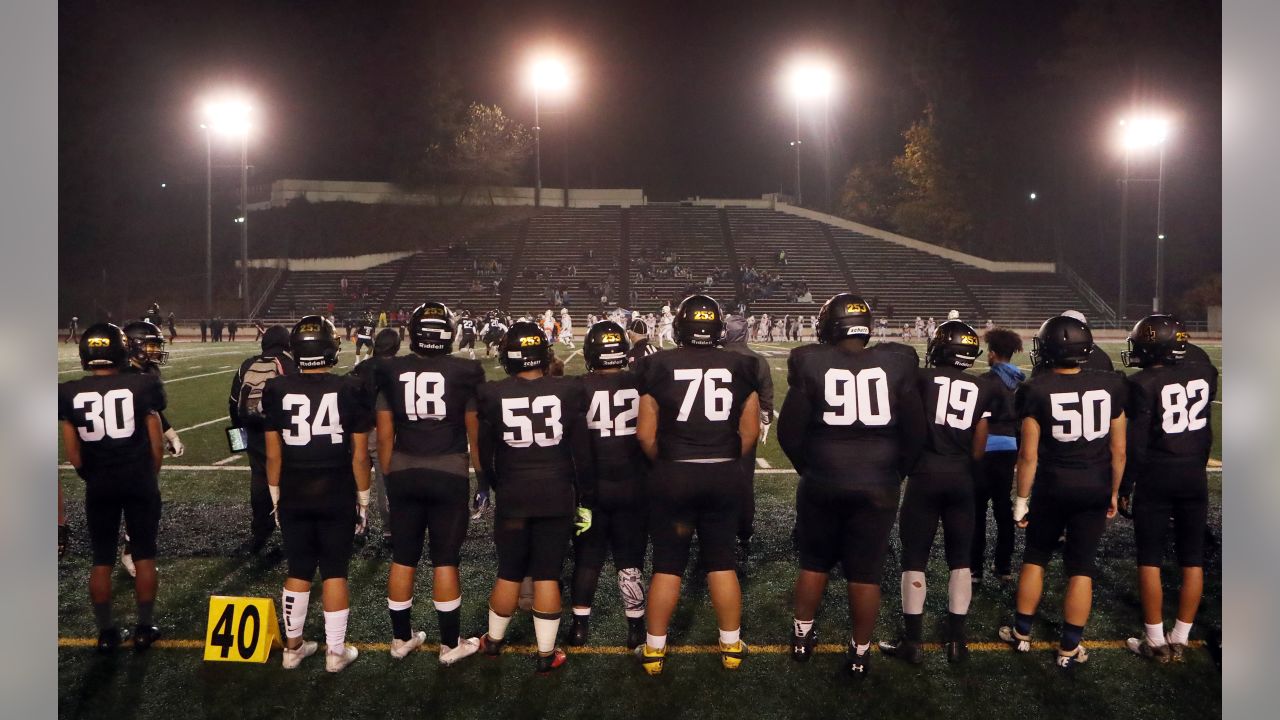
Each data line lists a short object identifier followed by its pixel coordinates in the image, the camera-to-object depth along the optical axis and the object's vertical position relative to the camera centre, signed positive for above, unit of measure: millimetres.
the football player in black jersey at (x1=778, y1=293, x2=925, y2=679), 4180 -461
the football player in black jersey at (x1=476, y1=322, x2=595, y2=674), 4336 -619
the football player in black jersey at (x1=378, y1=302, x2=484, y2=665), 4441 -557
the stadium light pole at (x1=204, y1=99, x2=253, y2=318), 33281 +9631
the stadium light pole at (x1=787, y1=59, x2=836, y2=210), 44312 +14842
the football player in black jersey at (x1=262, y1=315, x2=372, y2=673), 4363 -631
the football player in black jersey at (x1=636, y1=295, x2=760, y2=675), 4262 -530
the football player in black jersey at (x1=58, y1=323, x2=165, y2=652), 4621 -593
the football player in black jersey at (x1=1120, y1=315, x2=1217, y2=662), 4465 -606
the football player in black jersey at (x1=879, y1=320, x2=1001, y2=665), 4477 -704
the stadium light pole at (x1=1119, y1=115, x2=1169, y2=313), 31469 +10284
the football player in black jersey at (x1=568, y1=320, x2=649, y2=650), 4656 -739
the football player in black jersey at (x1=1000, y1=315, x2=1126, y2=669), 4316 -556
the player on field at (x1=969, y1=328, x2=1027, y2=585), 5500 -781
